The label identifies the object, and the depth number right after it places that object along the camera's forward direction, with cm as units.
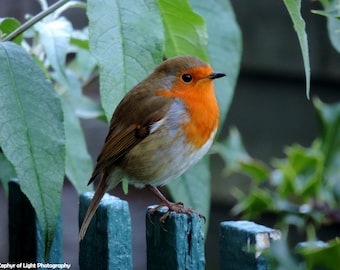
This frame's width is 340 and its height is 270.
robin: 480
